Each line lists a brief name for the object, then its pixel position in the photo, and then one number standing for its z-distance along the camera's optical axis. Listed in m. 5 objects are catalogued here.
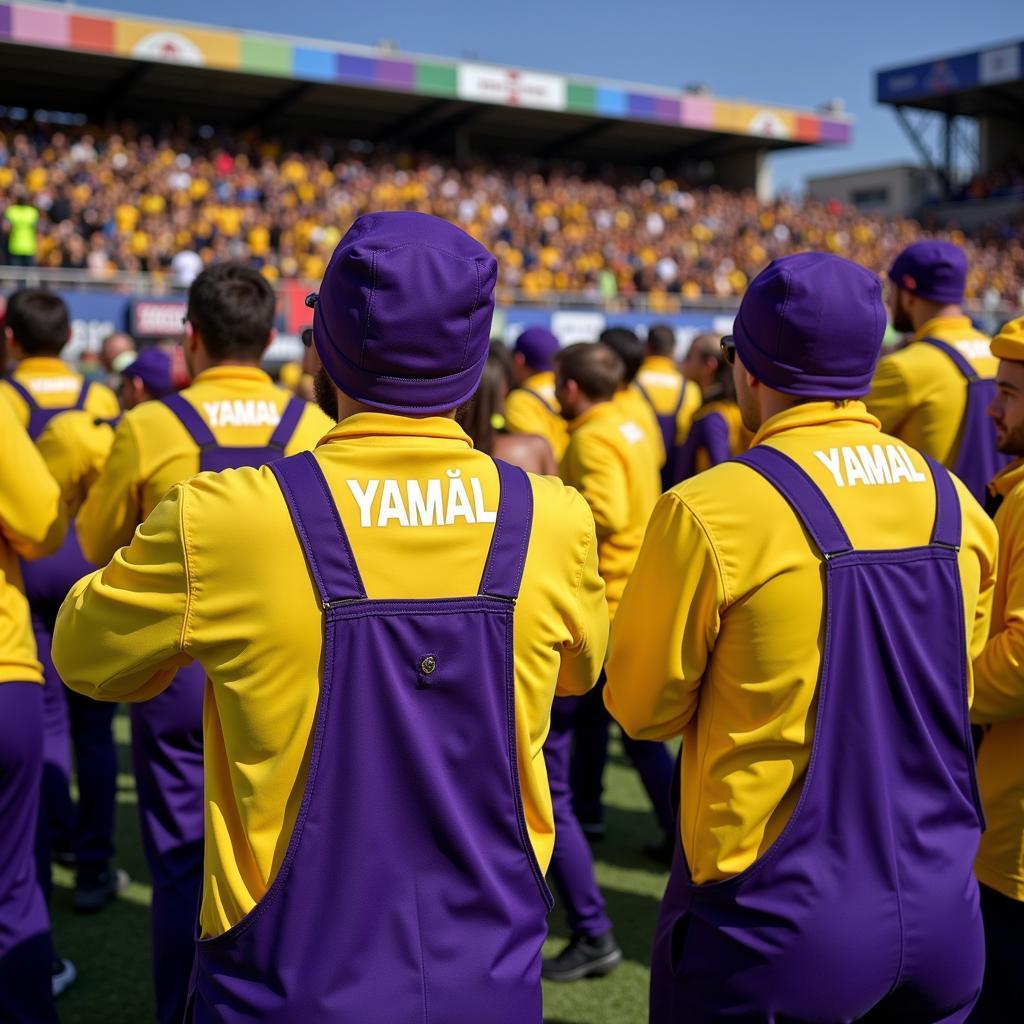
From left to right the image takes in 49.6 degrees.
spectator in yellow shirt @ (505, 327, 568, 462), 5.55
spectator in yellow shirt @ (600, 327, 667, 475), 5.30
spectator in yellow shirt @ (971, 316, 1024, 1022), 2.27
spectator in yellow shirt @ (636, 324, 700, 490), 7.06
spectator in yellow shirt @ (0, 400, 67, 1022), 2.63
